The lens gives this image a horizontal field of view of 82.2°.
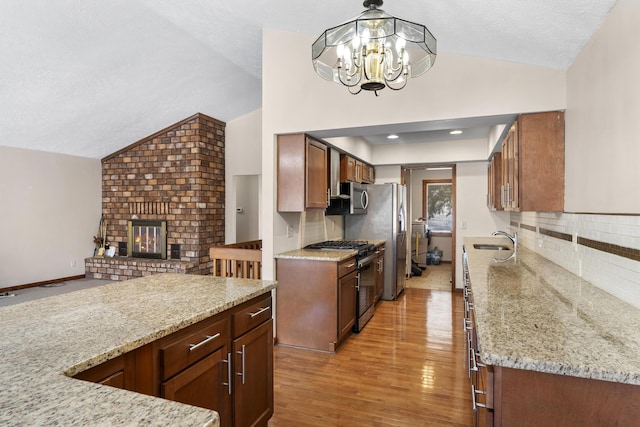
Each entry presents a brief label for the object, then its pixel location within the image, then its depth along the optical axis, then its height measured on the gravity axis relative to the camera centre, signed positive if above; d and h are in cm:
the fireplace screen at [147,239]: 633 -43
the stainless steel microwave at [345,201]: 458 +17
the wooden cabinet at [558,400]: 104 -55
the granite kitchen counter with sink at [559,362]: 104 -43
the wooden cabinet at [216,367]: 124 -61
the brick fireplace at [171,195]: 614 +35
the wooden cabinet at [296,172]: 348 +41
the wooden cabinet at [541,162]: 252 +36
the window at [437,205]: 911 +23
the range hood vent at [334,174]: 424 +48
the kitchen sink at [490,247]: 438 -40
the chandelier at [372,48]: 184 +89
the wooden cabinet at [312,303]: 336 -83
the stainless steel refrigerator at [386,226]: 518 -17
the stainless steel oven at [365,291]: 391 -88
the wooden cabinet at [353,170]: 469 +61
